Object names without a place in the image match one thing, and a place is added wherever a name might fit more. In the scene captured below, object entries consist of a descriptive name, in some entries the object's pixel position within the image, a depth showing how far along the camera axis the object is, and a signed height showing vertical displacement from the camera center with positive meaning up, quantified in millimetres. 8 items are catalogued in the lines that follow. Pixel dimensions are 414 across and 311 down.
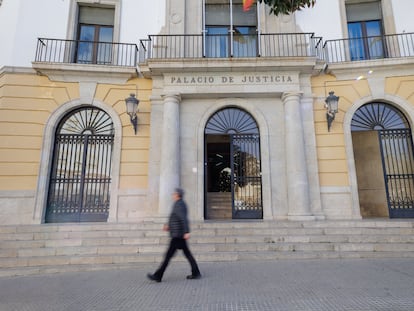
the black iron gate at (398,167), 8812 +1264
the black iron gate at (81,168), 8695 +1243
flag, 8235 +6492
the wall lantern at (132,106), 8469 +3266
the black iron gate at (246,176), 8898 +945
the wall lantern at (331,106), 8325 +3194
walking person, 4293 -593
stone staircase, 5559 -989
